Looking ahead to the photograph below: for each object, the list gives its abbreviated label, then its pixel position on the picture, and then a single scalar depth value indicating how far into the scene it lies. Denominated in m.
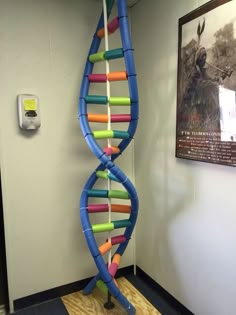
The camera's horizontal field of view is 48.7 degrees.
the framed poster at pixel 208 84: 1.34
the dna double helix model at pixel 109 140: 1.60
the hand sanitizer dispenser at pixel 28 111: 1.75
